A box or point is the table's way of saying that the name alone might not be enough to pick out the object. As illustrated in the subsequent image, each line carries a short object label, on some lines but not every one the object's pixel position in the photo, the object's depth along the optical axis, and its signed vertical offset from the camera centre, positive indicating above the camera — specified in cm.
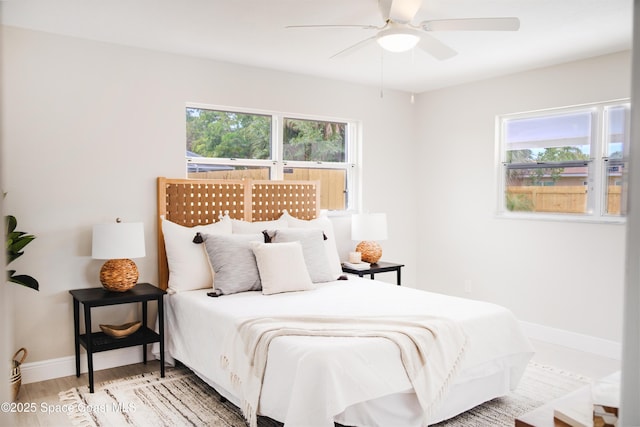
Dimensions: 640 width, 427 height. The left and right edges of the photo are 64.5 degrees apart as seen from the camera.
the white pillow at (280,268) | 373 -58
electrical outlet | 531 -99
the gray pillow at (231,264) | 373 -55
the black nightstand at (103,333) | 339 -94
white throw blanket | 267 -84
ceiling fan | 274 +91
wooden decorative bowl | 363 -102
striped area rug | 298 -136
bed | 252 -77
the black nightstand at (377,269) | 472 -74
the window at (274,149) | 444 +40
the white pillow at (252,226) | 428 -31
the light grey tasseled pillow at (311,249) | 415 -49
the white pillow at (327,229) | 449 -36
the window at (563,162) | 425 +27
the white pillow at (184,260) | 388 -54
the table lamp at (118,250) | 351 -43
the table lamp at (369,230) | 491 -38
